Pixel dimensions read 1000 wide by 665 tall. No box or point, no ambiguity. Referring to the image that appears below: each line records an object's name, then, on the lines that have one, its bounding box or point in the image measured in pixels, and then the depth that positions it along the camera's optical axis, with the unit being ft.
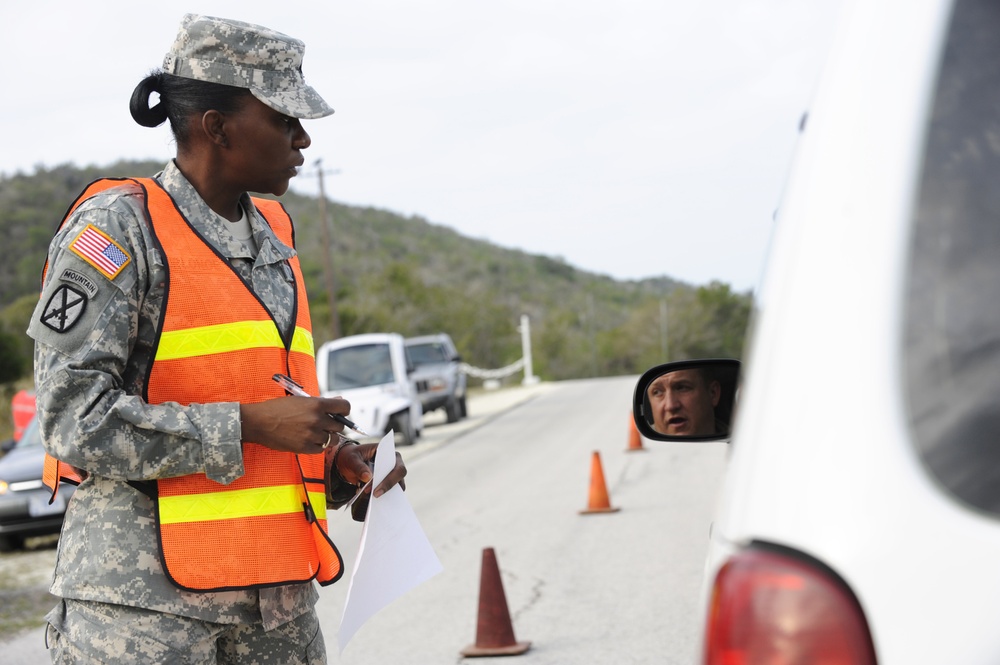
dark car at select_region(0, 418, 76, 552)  37.11
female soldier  8.21
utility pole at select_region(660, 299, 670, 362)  226.99
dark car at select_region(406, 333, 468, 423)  83.15
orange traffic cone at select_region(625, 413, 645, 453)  54.34
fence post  139.58
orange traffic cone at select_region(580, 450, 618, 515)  37.14
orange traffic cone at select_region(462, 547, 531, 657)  20.95
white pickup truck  64.28
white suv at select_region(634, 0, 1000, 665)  4.48
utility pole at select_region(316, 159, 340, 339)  120.98
